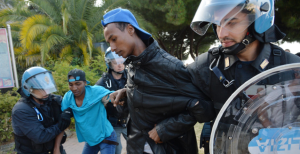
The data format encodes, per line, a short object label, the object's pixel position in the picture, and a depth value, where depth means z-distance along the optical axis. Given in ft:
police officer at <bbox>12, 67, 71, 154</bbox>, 8.05
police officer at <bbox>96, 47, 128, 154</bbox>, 11.02
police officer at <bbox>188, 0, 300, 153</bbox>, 4.12
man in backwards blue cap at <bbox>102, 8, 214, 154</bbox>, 5.08
